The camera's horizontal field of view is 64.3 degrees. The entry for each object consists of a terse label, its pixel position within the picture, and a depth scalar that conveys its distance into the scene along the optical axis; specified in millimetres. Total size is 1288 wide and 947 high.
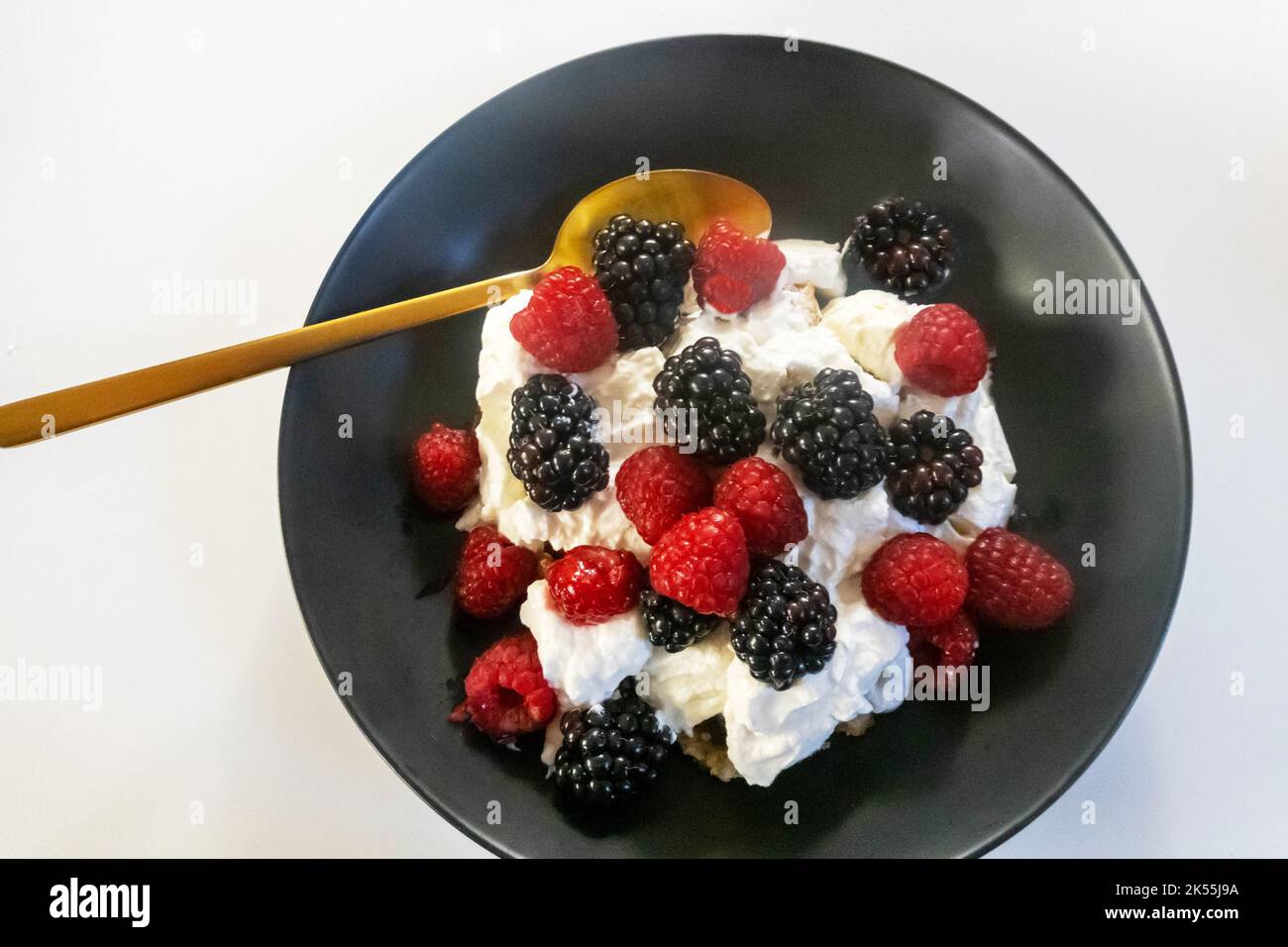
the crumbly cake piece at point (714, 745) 235
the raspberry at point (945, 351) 230
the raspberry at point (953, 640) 231
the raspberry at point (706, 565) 207
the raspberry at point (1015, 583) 226
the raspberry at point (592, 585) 221
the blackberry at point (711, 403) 221
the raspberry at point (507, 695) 226
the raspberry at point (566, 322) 225
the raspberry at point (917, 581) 222
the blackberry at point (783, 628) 209
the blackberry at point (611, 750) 214
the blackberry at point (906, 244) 247
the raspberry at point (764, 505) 214
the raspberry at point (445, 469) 240
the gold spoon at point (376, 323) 211
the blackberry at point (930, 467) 225
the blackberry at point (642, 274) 237
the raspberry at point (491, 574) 235
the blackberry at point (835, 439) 215
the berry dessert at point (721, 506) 217
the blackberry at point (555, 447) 217
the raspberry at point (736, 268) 240
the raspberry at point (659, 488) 221
